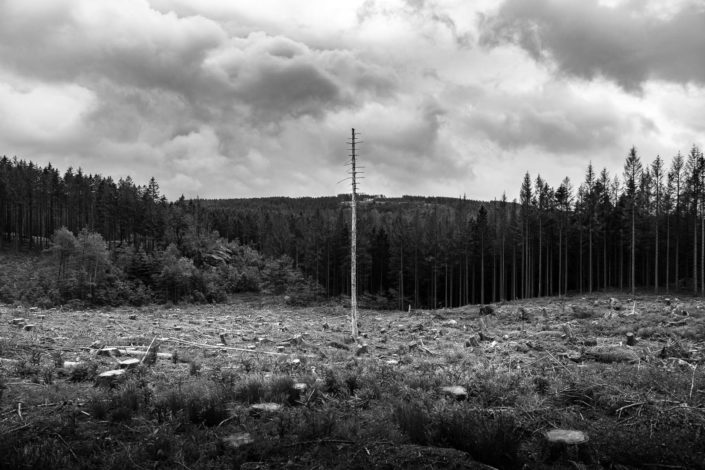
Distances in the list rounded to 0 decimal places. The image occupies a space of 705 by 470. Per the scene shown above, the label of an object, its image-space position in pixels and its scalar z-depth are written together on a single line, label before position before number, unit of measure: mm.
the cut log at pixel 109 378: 9438
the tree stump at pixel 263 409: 7652
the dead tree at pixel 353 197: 21859
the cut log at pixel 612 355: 12896
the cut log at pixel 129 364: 11483
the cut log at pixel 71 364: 10873
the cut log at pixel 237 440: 6057
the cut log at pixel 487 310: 31859
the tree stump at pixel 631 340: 15773
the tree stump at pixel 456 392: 8781
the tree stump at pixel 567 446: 5828
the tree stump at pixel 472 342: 17656
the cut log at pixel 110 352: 13672
